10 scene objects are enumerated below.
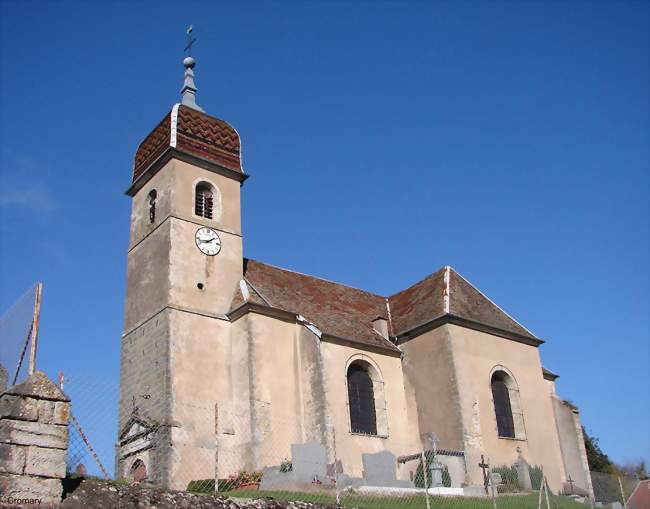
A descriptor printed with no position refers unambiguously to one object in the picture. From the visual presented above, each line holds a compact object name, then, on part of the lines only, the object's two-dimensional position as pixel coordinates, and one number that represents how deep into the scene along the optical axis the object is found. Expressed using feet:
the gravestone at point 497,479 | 74.08
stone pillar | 26.45
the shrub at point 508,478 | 74.54
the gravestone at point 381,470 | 64.39
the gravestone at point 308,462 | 58.85
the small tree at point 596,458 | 137.59
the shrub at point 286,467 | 61.36
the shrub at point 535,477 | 79.06
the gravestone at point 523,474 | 76.95
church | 70.85
